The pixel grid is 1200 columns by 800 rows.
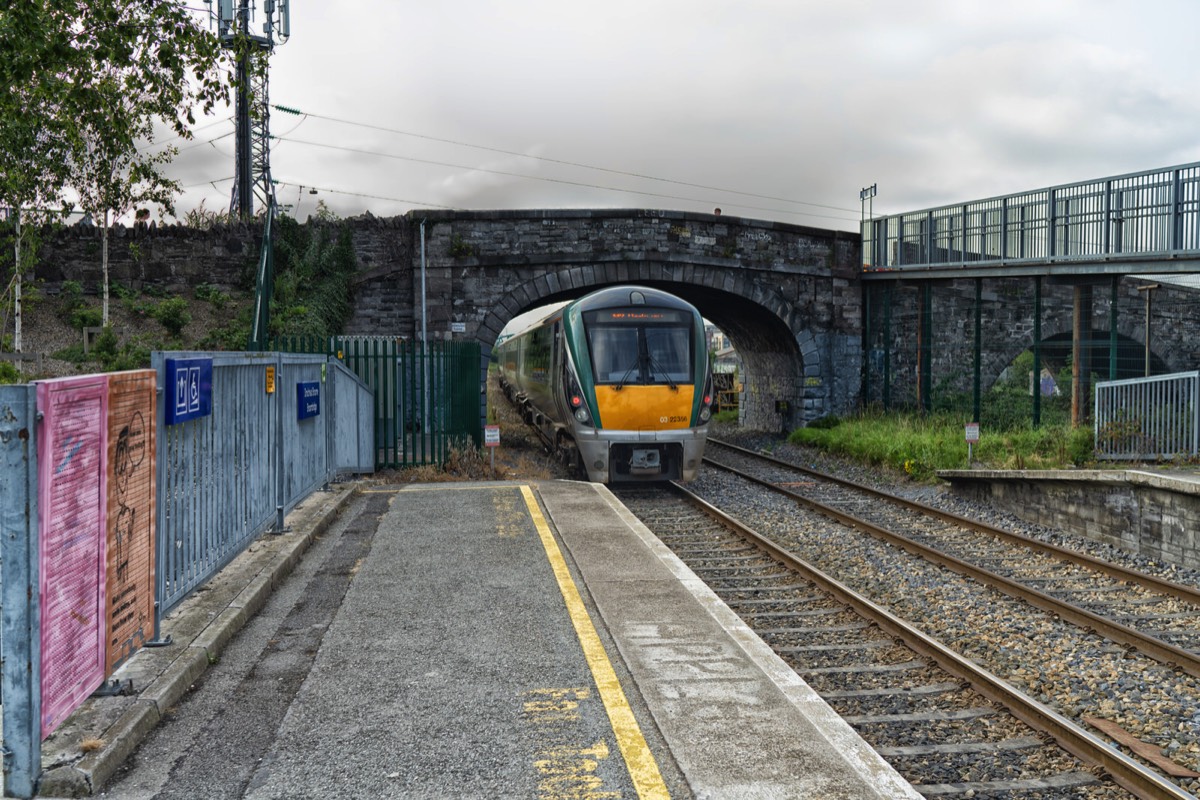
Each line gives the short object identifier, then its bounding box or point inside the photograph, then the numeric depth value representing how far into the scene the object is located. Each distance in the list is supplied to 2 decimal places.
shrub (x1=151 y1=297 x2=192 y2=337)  20.86
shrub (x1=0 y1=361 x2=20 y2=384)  14.85
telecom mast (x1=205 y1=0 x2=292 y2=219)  24.62
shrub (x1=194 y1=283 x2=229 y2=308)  21.66
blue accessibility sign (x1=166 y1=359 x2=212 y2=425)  5.67
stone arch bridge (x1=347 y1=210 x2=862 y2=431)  21.91
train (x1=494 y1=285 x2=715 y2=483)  14.10
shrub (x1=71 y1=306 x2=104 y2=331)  21.14
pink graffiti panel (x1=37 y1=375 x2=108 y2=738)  3.87
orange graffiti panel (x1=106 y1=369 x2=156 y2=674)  4.66
